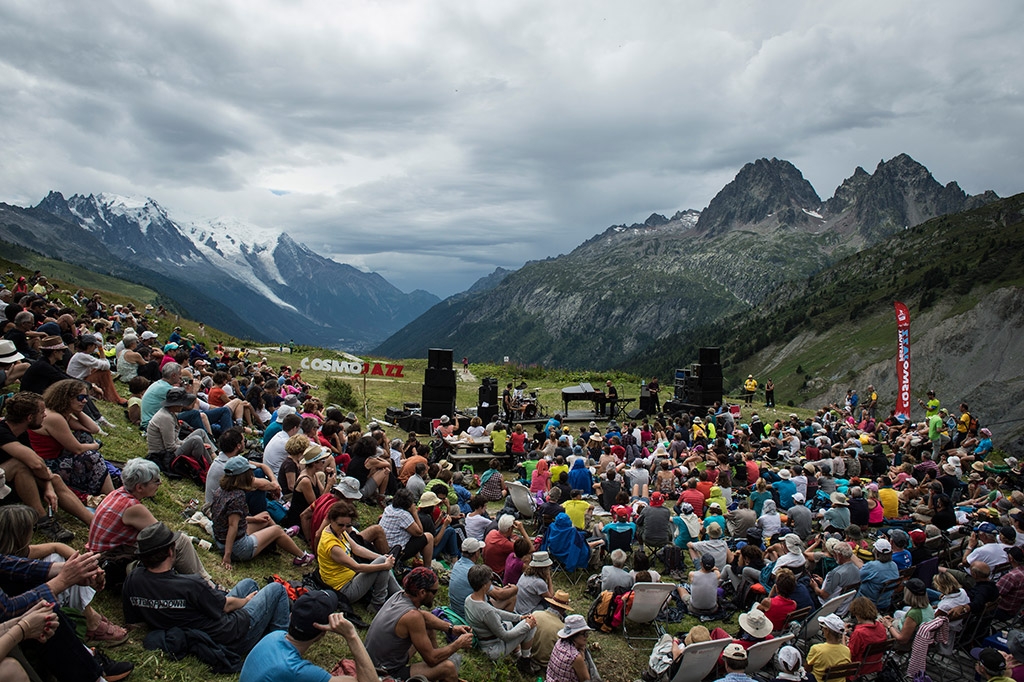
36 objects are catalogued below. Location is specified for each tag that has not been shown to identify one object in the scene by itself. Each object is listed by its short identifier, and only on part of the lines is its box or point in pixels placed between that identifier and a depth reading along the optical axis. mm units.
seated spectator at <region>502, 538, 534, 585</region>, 7918
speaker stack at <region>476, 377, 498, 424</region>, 22938
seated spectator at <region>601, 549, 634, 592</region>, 8297
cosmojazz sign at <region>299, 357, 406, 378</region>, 28128
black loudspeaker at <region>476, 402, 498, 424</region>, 22922
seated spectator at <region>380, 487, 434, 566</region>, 7750
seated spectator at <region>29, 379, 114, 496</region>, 6367
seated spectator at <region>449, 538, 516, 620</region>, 7051
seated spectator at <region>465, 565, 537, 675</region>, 6477
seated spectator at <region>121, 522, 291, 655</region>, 5090
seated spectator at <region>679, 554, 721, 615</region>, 8508
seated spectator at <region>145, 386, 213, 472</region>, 8883
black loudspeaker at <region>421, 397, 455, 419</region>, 22016
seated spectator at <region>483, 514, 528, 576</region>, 8477
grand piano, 26408
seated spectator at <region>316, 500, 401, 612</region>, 6641
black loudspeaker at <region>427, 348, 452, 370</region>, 22219
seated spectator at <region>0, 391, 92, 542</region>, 5562
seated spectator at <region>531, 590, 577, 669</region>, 6848
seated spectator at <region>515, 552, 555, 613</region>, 7492
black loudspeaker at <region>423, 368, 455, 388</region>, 22016
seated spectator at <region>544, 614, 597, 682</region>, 6152
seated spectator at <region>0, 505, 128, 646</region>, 4512
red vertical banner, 27500
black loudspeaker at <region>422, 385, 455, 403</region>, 22109
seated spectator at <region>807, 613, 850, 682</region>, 6480
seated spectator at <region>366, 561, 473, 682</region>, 5523
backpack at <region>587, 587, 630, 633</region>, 8141
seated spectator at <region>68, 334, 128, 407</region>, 10336
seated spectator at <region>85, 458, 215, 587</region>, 5484
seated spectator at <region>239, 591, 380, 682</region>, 4379
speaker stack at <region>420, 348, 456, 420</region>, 22031
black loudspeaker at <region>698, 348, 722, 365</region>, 27734
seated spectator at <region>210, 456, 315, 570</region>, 6875
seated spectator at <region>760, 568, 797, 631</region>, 7594
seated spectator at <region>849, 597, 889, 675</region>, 6797
